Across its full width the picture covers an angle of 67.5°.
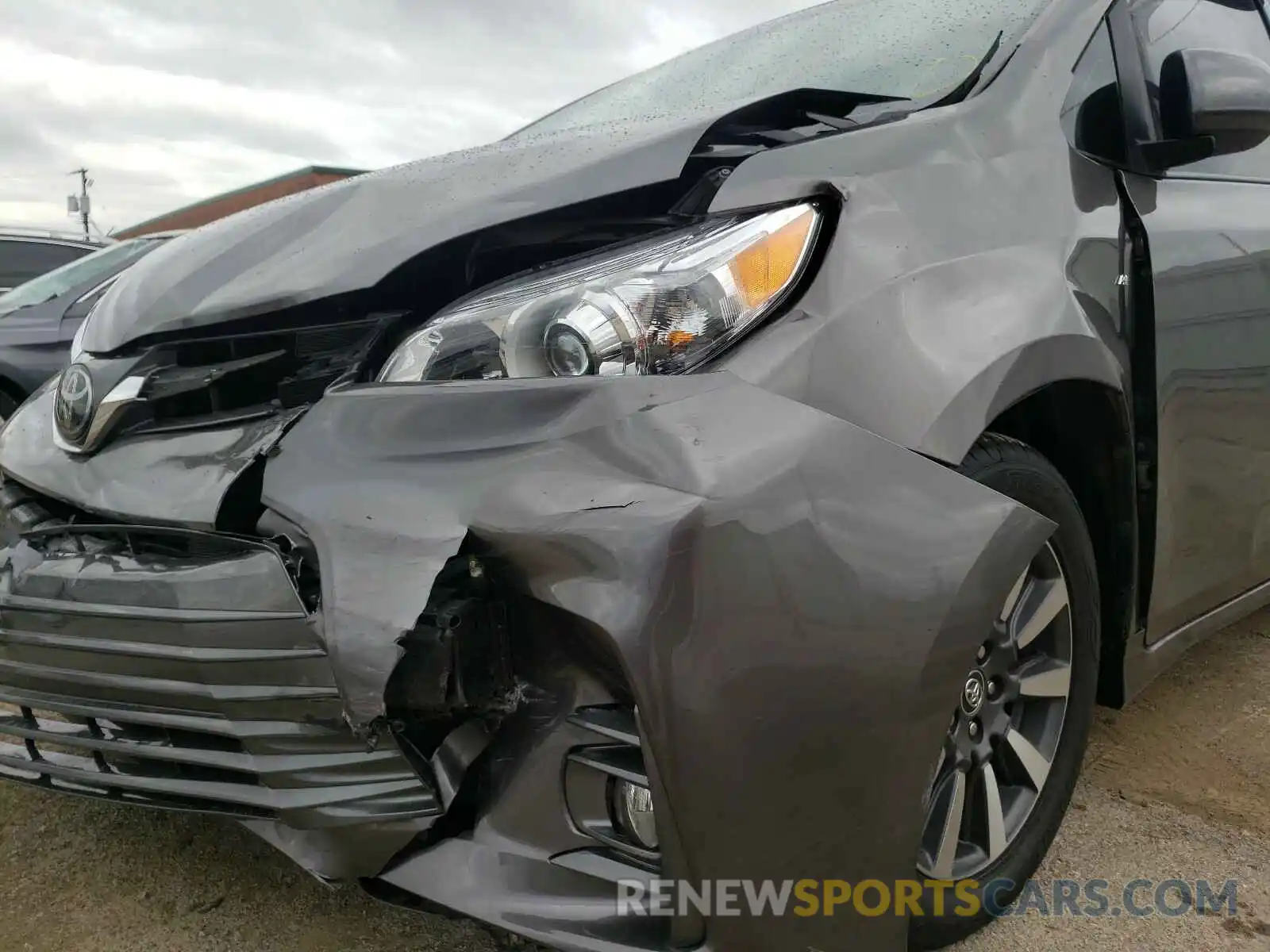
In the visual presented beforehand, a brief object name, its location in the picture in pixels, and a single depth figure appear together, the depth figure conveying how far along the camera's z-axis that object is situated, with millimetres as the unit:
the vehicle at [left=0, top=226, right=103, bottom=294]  7812
